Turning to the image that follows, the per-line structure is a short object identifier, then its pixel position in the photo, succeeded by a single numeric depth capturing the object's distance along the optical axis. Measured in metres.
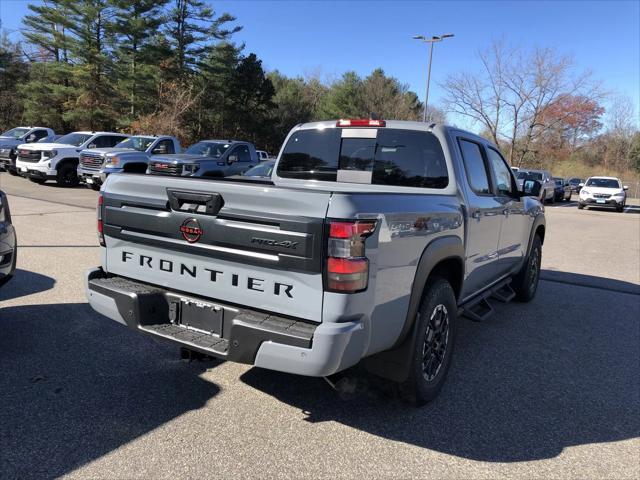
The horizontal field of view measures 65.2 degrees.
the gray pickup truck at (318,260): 2.54
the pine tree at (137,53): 37.44
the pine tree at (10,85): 43.88
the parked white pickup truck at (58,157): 17.06
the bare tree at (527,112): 38.53
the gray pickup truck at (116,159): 15.23
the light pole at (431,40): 30.12
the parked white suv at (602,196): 23.27
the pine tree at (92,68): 37.88
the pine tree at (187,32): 40.00
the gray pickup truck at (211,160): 14.66
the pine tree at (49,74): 38.78
